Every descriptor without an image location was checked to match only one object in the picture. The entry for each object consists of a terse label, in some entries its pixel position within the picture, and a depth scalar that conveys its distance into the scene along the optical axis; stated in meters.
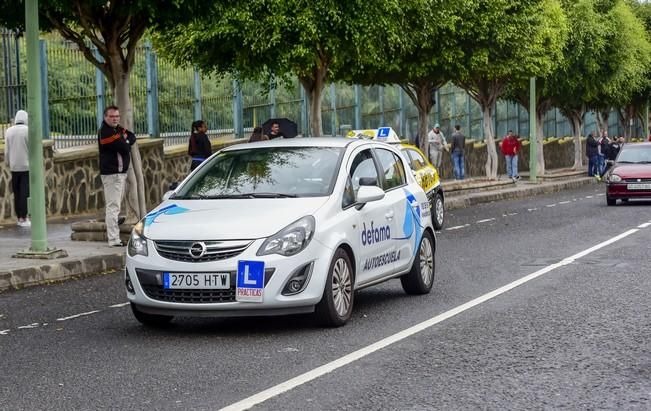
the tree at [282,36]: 24.66
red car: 28.95
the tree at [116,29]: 17.59
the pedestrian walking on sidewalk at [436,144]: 42.88
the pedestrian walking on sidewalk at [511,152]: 45.69
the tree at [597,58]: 47.44
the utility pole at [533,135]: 42.75
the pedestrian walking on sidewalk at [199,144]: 23.70
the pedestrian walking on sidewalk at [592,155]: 52.66
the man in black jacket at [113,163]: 16.92
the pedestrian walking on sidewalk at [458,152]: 43.88
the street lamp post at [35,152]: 15.22
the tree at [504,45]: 34.84
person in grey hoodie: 21.42
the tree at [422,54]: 29.38
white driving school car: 9.61
